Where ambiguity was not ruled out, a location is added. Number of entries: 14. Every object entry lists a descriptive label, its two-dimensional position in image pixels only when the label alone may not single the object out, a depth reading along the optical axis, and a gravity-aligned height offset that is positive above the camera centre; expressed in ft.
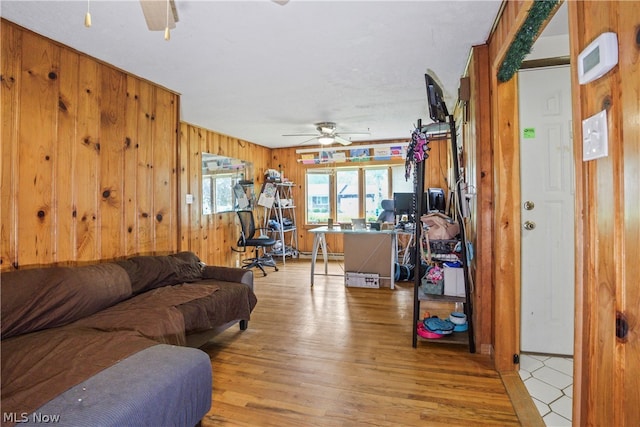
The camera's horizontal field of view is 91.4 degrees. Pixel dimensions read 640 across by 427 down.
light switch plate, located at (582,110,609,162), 2.73 +0.70
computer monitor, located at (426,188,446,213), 14.75 +0.72
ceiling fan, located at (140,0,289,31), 4.40 +3.00
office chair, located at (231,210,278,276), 16.81 -1.37
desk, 14.23 -1.64
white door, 7.18 +0.09
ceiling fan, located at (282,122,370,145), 15.12 +4.10
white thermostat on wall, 2.61 +1.38
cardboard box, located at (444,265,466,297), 8.21 -1.78
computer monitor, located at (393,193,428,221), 15.50 +0.59
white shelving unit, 20.09 -0.31
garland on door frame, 4.57 +3.03
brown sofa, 3.81 -2.13
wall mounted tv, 7.85 +2.94
